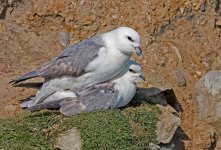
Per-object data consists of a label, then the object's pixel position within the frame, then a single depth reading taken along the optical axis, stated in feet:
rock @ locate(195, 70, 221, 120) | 60.34
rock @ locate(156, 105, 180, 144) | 52.24
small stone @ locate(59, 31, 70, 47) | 64.49
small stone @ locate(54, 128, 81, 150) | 48.08
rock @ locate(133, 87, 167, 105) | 56.70
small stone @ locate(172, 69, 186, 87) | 62.34
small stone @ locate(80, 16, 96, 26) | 66.13
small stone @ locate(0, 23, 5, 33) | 63.93
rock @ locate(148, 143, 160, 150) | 50.88
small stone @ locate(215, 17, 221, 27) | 69.00
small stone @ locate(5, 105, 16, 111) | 53.98
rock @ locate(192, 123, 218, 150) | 58.34
